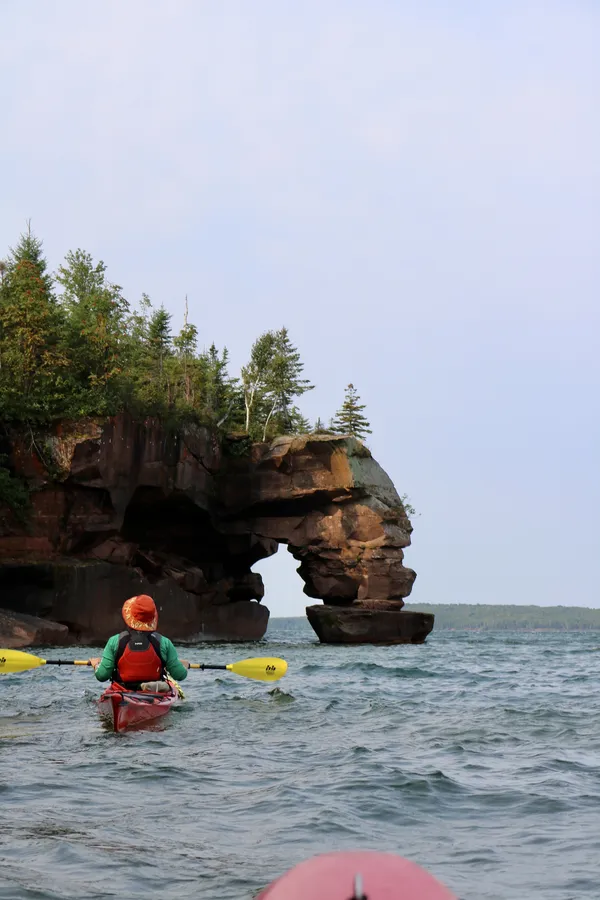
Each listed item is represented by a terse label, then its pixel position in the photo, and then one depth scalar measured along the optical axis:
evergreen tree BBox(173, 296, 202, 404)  54.31
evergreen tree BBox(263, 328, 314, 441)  54.09
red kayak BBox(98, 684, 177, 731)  10.79
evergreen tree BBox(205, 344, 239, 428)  51.22
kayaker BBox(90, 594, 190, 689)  11.27
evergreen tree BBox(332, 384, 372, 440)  62.41
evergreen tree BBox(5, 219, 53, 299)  50.22
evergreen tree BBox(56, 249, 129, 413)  39.97
